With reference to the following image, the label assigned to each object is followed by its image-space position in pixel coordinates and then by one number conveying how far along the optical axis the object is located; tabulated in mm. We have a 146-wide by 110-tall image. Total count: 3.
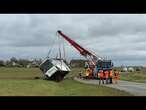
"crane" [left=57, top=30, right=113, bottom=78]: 29916
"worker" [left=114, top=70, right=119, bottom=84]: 23062
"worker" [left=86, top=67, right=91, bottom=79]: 30425
